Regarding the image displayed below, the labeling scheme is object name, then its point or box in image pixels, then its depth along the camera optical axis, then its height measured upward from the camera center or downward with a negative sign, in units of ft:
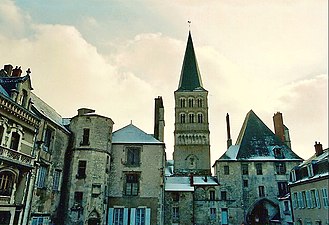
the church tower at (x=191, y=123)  169.48 +53.80
